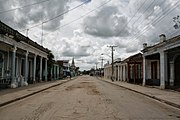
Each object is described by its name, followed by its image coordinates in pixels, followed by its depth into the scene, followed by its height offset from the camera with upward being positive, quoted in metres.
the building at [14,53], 14.66 +1.63
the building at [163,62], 15.82 +0.54
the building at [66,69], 68.54 -1.53
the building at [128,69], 27.29 -1.07
